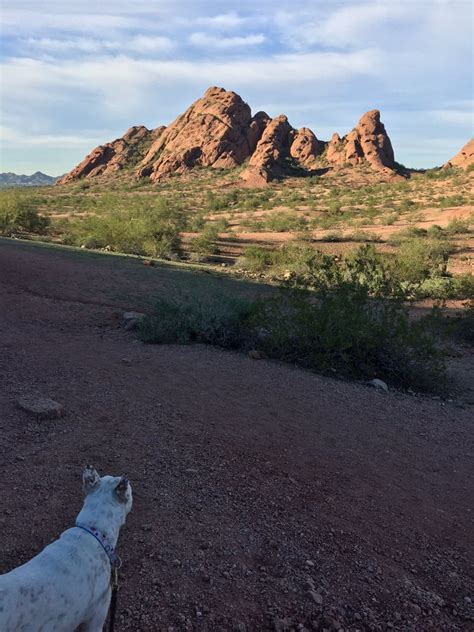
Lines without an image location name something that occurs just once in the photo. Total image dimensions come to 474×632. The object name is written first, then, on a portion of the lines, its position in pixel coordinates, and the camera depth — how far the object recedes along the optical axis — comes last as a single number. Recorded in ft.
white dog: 7.15
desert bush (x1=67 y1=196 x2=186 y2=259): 76.13
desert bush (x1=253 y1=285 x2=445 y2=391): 29.43
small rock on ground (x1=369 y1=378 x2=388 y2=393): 27.68
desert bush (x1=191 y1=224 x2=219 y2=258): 81.05
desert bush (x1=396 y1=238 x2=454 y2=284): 63.21
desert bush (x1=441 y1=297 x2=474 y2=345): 41.83
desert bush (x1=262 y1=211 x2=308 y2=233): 111.45
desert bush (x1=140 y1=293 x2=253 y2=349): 30.94
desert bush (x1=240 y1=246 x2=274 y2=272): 68.85
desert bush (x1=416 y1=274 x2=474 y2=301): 54.71
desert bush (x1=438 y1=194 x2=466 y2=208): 137.14
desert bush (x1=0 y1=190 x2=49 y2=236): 85.61
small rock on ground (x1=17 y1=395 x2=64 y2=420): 17.89
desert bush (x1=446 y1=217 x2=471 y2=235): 97.04
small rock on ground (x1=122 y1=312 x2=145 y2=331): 33.02
